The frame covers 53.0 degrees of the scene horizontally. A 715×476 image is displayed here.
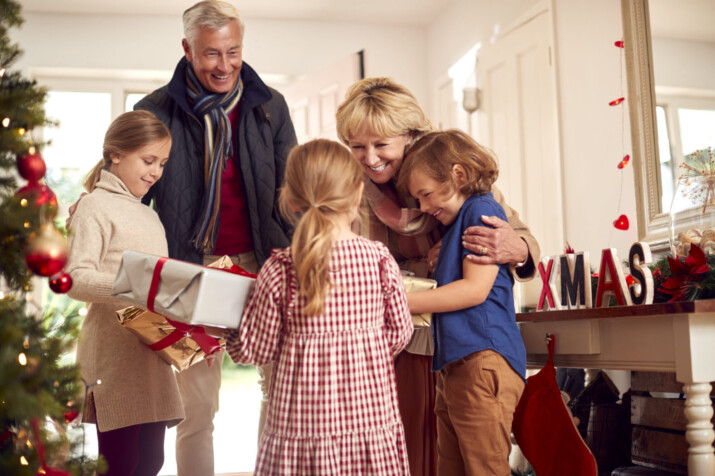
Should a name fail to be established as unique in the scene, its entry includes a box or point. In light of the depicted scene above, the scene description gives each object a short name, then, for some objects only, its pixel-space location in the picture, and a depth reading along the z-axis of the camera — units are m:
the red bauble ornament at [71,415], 1.12
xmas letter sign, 1.76
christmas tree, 1.01
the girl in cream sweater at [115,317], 1.60
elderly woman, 1.69
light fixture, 4.39
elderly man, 1.91
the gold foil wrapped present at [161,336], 1.49
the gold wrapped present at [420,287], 1.48
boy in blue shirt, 1.44
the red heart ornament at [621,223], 2.90
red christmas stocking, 1.64
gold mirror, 2.40
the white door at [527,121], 3.57
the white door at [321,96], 4.57
